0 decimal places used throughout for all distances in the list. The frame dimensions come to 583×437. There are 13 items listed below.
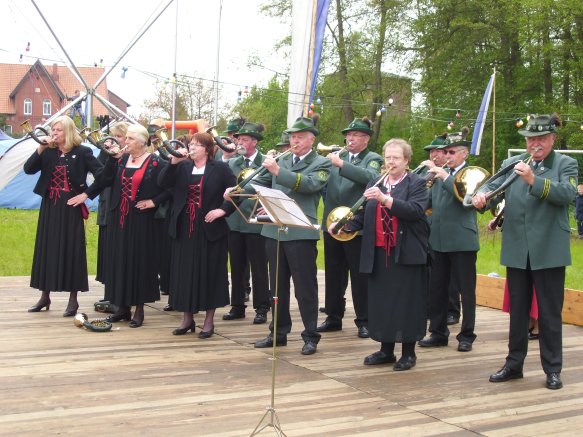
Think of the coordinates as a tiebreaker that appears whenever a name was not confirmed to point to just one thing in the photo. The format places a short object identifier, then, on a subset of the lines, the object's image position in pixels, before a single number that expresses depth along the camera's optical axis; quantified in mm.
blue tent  22609
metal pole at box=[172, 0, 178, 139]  26109
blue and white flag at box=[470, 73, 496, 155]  17734
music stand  4535
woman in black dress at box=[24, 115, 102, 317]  7688
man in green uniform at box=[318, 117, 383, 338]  7078
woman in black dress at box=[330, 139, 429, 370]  5812
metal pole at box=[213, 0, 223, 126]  27442
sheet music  4594
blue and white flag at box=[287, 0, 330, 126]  8062
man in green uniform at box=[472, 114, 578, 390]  5473
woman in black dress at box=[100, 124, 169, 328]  7297
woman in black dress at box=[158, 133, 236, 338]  6879
